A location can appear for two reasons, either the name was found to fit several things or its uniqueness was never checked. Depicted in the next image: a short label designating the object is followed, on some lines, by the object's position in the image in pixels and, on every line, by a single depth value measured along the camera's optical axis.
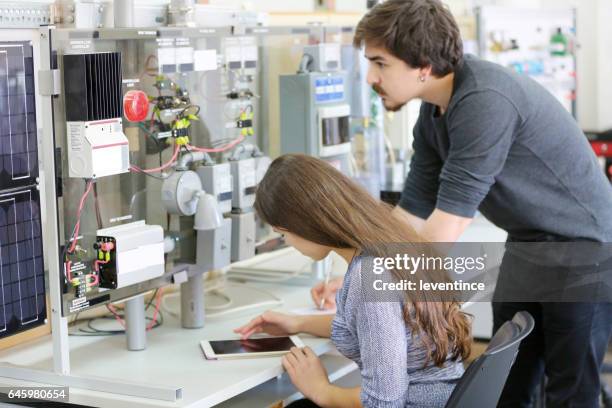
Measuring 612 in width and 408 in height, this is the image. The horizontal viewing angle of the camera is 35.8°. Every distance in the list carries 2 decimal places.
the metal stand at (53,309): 1.88
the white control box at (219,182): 2.37
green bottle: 4.96
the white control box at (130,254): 2.02
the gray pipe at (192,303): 2.42
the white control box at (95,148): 1.91
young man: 2.12
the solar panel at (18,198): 1.95
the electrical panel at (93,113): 1.90
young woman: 1.82
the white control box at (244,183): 2.49
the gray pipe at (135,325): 2.24
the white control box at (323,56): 2.80
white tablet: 2.15
